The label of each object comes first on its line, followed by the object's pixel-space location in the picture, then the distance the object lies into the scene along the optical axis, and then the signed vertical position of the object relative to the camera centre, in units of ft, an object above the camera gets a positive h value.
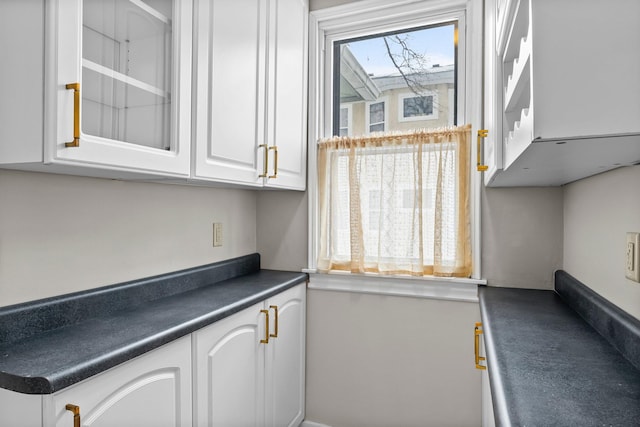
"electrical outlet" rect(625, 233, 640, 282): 3.23 -0.30
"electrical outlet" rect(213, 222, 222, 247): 6.61 -0.27
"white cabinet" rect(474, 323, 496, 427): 4.10 -1.92
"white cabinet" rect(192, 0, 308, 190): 4.74 +1.77
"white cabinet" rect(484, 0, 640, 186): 1.80 +0.68
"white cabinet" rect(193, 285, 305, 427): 4.48 -1.98
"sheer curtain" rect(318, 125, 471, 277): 6.49 +0.28
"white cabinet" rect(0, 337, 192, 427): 2.80 -1.46
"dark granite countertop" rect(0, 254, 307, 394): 2.91 -1.10
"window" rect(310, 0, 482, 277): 6.52 +1.33
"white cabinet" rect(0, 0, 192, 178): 3.09 +1.15
